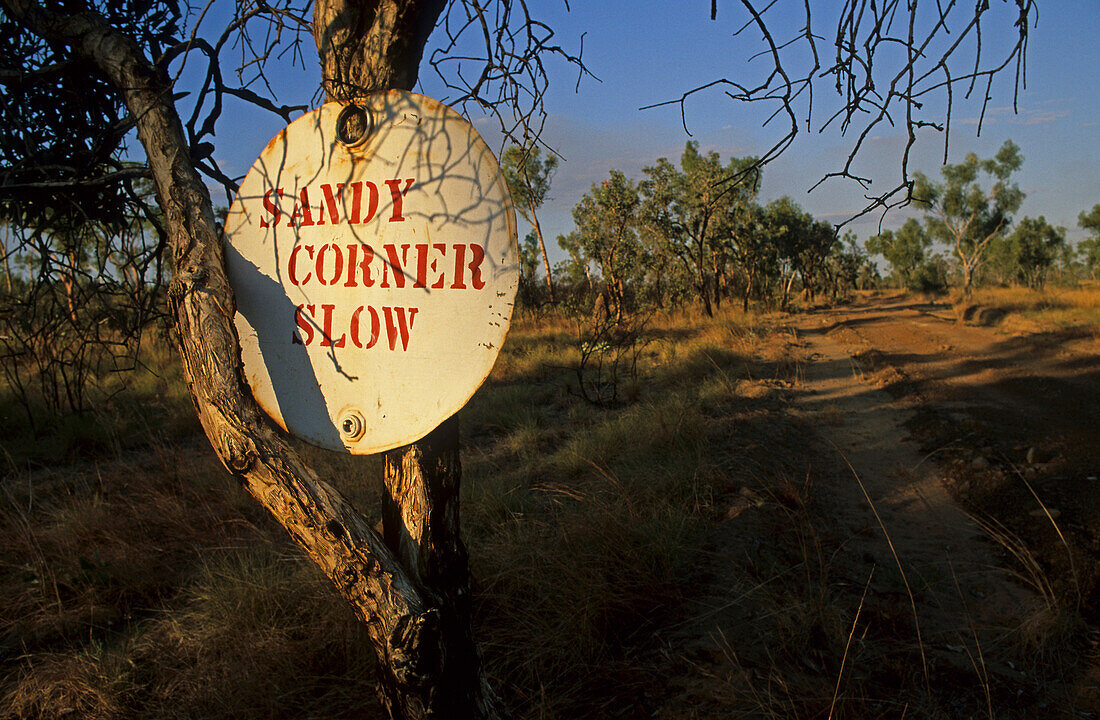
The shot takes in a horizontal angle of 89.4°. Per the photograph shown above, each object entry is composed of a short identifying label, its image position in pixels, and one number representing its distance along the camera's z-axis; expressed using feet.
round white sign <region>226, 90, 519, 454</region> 3.98
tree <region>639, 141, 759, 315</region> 62.69
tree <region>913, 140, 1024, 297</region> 97.91
